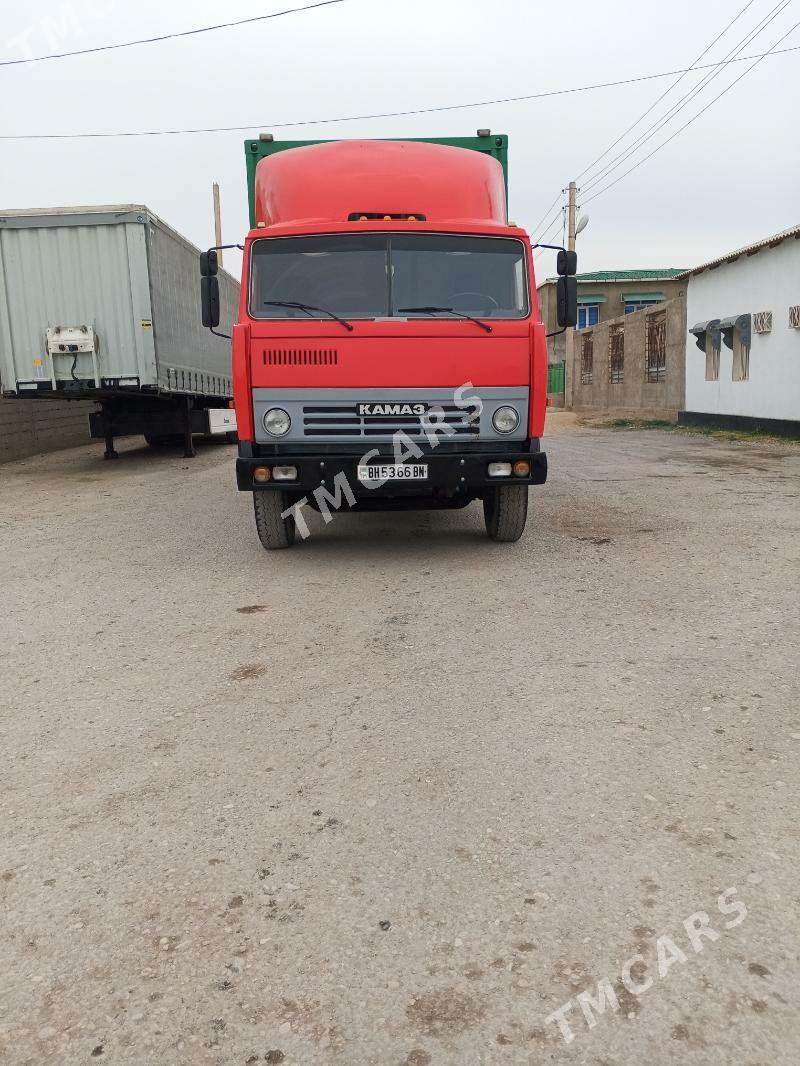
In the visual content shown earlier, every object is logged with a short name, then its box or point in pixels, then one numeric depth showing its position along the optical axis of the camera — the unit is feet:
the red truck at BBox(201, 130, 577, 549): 19.36
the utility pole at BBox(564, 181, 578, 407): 94.63
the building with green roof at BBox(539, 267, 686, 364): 153.17
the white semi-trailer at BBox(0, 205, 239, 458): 39.63
